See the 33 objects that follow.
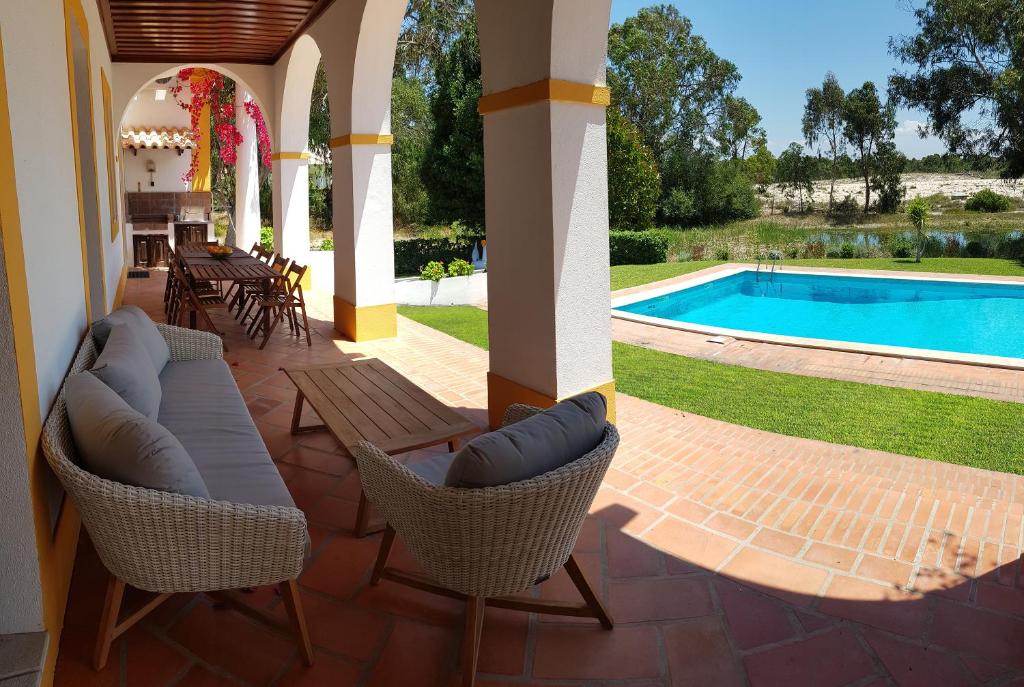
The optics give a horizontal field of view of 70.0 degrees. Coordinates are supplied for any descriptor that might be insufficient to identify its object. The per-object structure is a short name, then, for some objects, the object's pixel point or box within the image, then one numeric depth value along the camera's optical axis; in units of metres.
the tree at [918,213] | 18.06
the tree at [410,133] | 20.59
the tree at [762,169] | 33.50
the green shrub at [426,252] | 18.38
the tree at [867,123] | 29.61
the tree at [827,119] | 32.31
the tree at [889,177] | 29.44
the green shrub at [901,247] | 19.28
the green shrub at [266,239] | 16.47
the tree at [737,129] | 32.94
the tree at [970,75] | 22.11
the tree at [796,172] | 32.72
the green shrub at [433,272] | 12.59
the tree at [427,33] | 20.28
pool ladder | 16.62
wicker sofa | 2.20
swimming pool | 11.81
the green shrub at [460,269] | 12.95
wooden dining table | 7.64
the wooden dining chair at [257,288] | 7.90
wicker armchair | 2.27
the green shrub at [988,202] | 24.69
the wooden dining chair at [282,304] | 7.81
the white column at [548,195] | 4.25
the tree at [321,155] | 21.84
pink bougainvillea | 14.13
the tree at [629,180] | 20.70
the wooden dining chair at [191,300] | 7.56
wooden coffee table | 3.39
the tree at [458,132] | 17.03
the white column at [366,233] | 7.88
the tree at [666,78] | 30.22
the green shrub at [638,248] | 20.12
